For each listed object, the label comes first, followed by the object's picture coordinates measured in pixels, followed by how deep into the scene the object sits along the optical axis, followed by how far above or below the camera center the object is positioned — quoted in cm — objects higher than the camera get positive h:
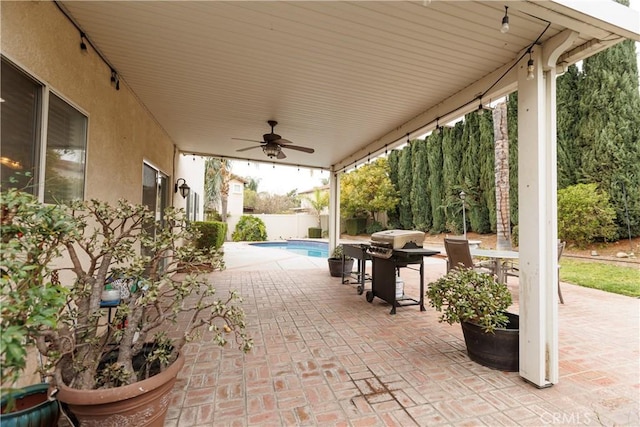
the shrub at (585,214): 814 +37
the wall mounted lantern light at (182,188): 681 +75
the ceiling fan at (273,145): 461 +125
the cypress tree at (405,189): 1733 +211
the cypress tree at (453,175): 1400 +243
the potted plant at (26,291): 101 -31
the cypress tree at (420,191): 1606 +188
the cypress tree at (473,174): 1313 +238
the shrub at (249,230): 1691 -55
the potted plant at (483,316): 262 -84
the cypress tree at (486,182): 1239 +189
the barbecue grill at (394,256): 416 -49
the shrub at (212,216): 1599 +25
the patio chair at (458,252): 448 -44
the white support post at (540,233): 238 -6
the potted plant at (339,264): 645 -96
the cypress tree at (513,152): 1100 +284
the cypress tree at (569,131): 955 +322
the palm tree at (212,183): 1916 +258
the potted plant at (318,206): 1975 +112
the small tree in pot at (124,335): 150 -69
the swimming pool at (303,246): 1422 -138
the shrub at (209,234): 748 -36
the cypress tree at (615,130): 838 +298
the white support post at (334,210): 843 +37
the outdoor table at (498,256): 449 -48
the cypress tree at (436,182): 1502 +228
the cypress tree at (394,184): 1798 +249
